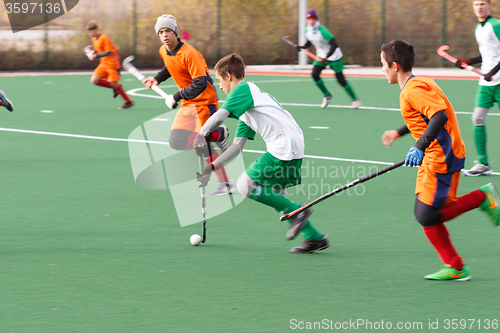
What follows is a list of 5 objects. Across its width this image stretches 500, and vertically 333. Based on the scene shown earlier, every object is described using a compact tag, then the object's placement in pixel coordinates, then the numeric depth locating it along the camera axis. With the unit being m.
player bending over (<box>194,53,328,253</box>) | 10.80
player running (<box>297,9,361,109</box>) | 30.28
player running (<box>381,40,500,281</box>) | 9.52
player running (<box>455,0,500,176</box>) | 17.14
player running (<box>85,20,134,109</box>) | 31.30
